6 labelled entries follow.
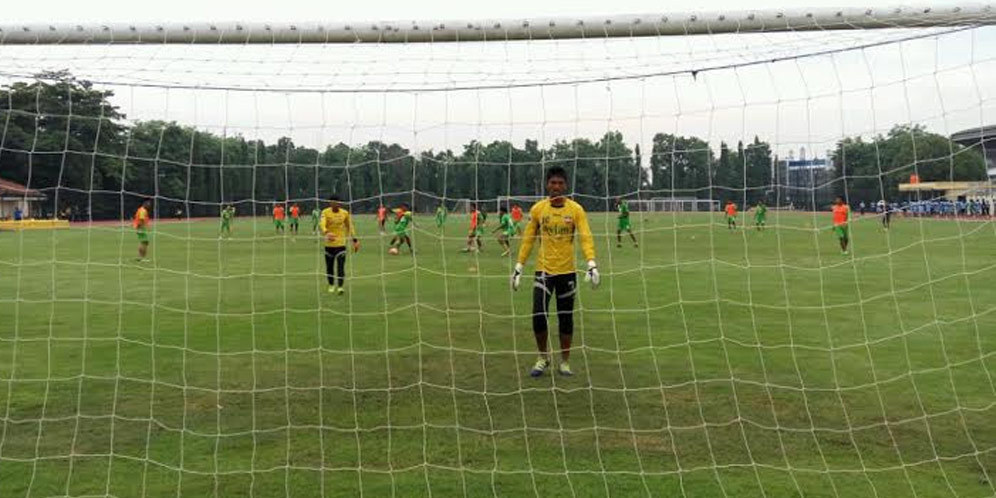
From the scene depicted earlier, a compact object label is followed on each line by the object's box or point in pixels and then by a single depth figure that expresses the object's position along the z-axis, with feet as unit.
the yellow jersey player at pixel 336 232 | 40.29
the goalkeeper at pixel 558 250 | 22.62
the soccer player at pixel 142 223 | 55.90
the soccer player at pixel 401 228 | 53.47
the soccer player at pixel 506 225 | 59.14
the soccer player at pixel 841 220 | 55.77
